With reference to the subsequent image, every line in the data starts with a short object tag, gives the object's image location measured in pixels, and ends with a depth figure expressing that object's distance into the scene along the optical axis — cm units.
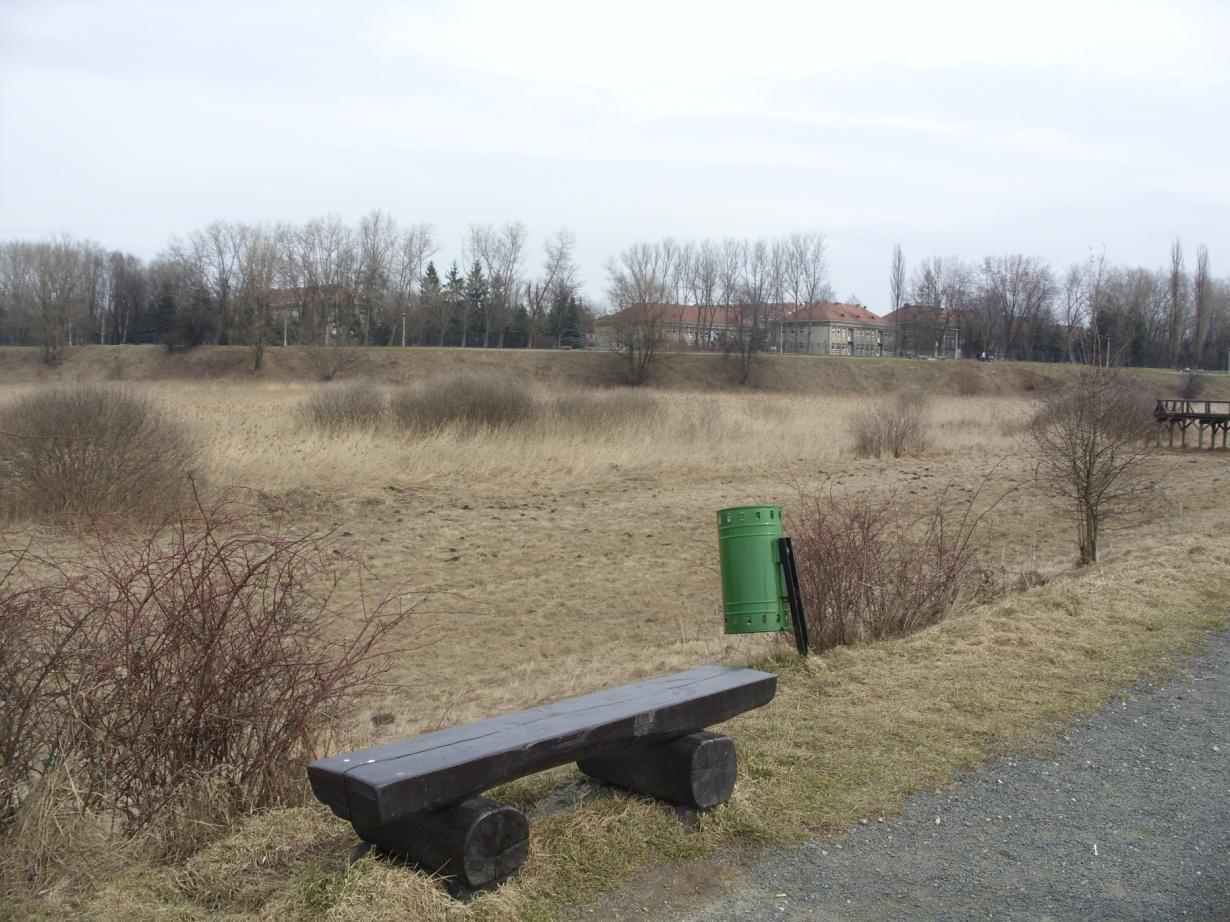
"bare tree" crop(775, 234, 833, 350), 10138
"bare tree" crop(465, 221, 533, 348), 8606
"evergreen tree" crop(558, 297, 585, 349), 8744
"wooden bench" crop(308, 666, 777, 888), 315
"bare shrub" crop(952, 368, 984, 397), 6825
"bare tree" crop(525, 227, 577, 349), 8844
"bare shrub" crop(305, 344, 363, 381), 5931
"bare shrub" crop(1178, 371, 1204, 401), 5295
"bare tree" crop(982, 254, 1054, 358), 9300
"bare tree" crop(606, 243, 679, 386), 6812
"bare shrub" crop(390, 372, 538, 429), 2553
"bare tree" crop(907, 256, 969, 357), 9381
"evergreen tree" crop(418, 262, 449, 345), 8475
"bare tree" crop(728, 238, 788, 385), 7162
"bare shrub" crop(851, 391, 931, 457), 2766
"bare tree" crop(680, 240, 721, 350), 9512
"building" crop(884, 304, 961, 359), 9400
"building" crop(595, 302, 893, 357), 7044
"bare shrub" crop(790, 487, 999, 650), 716
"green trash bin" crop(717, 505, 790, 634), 627
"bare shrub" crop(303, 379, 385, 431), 2498
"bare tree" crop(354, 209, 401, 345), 7838
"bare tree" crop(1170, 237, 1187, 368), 8294
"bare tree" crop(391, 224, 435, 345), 8294
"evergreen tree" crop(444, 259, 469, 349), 8631
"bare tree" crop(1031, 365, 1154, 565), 1126
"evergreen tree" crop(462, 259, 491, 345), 8819
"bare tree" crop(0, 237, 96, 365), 6406
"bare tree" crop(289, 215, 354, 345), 7275
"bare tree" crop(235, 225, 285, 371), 6391
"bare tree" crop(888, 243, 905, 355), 10678
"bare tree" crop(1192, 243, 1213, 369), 8381
